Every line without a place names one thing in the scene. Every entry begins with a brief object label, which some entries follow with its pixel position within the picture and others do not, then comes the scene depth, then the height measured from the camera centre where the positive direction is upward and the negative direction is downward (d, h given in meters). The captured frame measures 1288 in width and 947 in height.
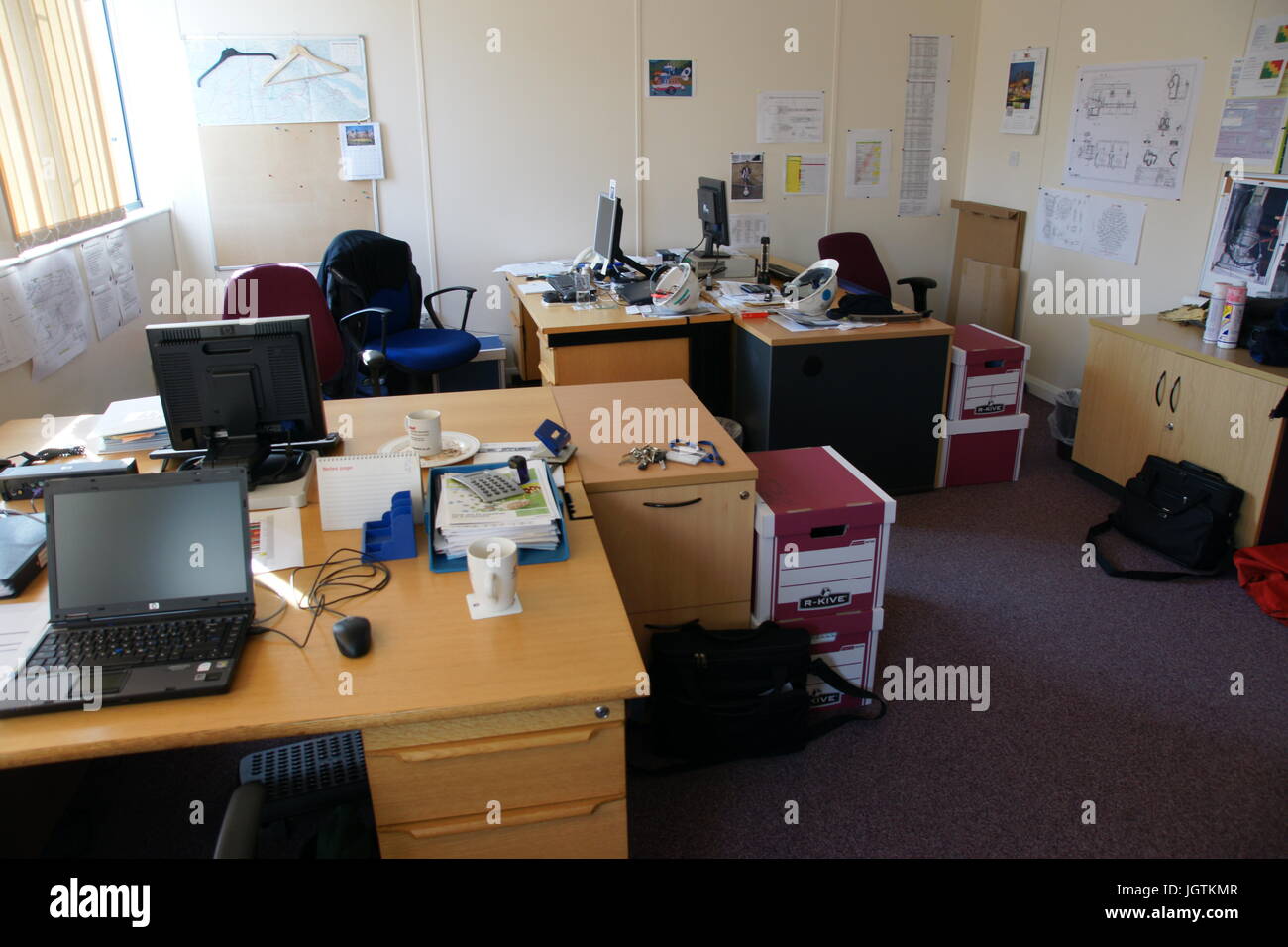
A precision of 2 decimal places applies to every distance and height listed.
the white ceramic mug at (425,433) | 2.23 -0.66
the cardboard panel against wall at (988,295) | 5.32 -0.86
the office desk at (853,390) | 3.63 -0.96
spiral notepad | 1.94 -0.68
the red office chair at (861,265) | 4.80 -0.61
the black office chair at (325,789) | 1.85 -1.39
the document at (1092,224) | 4.38 -0.38
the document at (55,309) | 2.97 -0.51
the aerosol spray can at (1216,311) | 3.42 -0.61
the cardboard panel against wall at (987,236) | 5.23 -0.51
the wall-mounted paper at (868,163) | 5.50 -0.09
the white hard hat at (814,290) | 3.77 -0.57
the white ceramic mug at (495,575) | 1.64 -0.74
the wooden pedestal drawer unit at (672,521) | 2.25 -0.90
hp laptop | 1.56 -0.70
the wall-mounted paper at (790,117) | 5.30 +0.18
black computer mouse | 1.53 -0.78
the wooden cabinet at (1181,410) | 3.16 -0.98
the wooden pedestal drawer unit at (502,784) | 1.51 -1.05
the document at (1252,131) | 3.54 +0.05
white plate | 2.21 -0.71
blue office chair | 4.24 -0.77
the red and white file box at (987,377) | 3.84 -0.94
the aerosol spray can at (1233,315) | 3.35 -0.61
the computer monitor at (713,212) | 4.45 -0.30
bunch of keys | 2.30 -0.75
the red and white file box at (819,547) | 2.37 -1.01
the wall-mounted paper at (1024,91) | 4.93 +0.29
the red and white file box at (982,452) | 3.98 -1.30
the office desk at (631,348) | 3.75 -0.80
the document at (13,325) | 2.74 -0.50
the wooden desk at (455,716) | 1.40 -0.83
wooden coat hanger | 4.62 +0.48
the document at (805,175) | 5.44 -0.16
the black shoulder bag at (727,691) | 2.25 -1.30
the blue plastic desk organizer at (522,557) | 1.82 -0.79
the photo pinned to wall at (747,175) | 5.36 -0.15
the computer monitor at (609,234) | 4.37 -0.39
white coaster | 1.66 -0.81
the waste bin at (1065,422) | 4.32 -1.26
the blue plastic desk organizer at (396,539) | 1.86 -0.76
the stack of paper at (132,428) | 2.38 -0.71
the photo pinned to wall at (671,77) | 5.09 +0.39
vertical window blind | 3.10 +0.10
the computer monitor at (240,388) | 2.08 -0.52
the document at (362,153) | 4.80 +0.00
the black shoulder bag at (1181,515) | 3.24 -1.31
